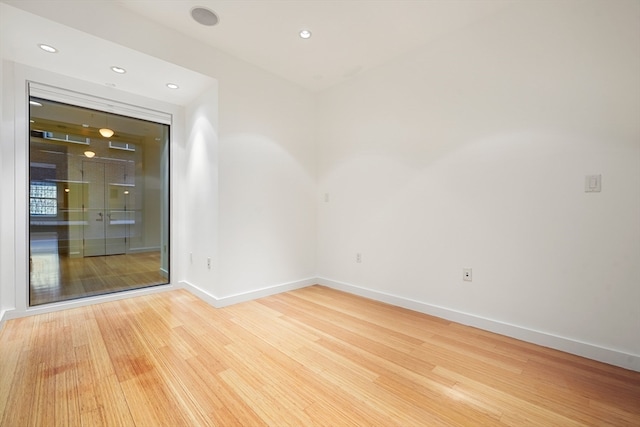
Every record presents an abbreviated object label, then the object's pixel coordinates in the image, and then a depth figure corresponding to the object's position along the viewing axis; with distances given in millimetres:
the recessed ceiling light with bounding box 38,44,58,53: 2285
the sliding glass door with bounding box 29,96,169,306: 2748
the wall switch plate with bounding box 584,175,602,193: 1938
